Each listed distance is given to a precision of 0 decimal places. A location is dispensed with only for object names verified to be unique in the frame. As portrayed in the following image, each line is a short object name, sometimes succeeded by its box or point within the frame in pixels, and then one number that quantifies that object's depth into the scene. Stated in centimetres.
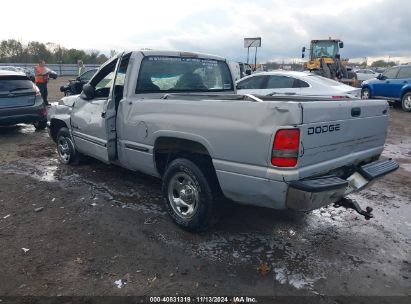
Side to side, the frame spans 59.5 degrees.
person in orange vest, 1355
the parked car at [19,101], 838
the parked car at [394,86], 1413
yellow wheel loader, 1980
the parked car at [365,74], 3207
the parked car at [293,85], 951
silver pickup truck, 294
